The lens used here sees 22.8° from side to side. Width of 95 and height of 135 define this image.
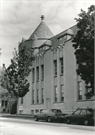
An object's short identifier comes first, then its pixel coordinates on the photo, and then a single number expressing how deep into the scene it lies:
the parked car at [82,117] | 18.28
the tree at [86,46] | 20.14
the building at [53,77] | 30.32
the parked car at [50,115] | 21.61
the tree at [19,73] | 35.47
